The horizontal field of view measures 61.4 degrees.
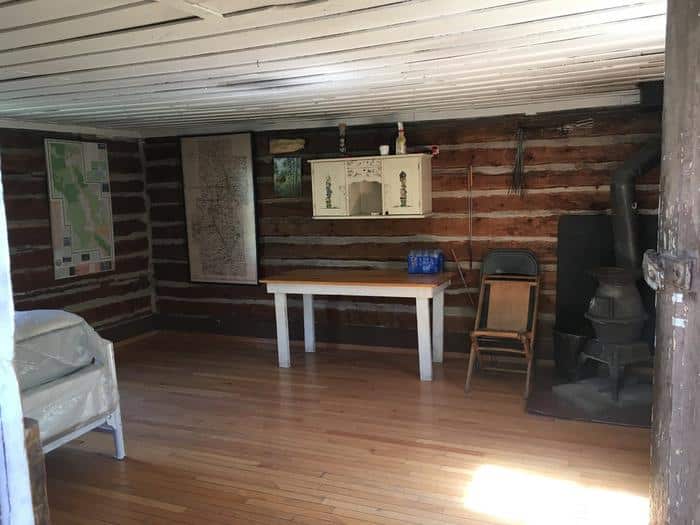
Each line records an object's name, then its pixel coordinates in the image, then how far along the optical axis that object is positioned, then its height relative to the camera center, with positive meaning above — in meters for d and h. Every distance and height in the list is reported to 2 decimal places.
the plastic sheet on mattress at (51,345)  3.15 -0.81
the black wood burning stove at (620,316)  4.21 -0.94
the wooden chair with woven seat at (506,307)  4.86 -1.02
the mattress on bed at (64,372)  3.15 -0.98
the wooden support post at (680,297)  1.61 -0.33
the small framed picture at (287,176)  6.06 +0.19
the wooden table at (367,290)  4.91 -0.84
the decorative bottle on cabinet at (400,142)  5.34 +0.44
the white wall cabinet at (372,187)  5.26 +0.05
